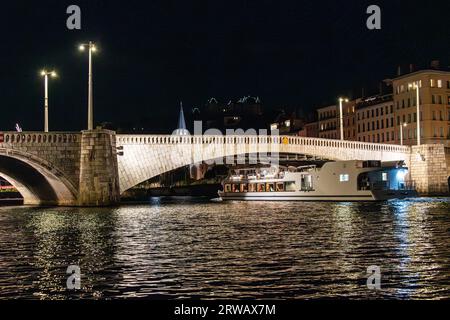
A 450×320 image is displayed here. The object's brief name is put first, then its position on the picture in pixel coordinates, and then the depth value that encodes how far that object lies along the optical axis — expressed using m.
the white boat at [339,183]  63.22
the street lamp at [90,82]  55.72
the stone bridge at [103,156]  55.59
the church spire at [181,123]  176.64
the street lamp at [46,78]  58.78
